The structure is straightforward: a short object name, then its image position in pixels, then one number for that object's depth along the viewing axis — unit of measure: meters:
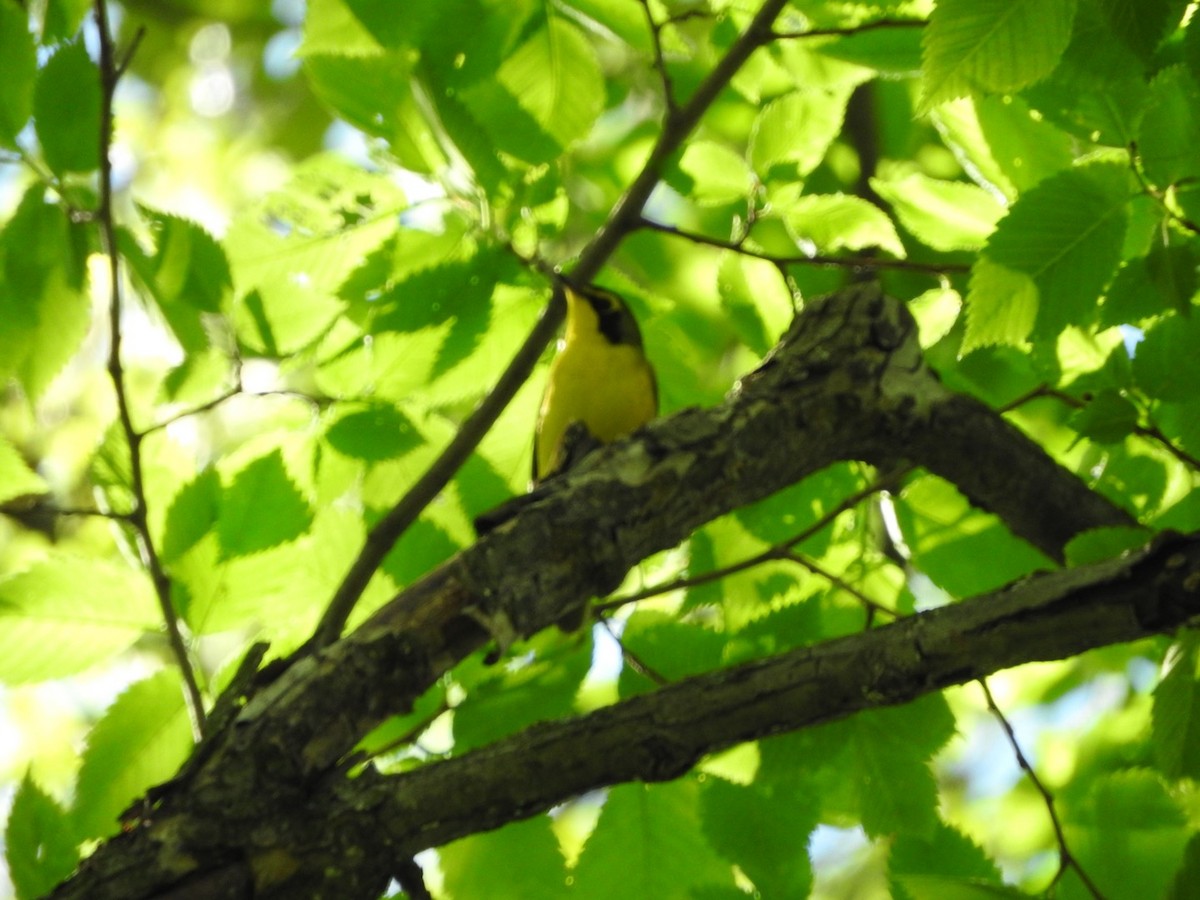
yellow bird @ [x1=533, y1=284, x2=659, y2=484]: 7.68
